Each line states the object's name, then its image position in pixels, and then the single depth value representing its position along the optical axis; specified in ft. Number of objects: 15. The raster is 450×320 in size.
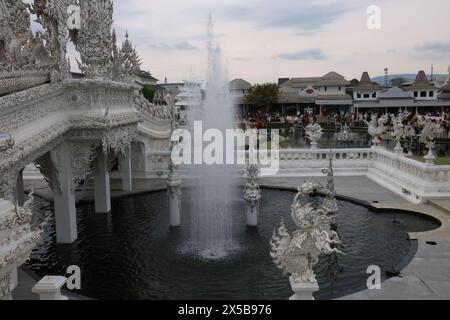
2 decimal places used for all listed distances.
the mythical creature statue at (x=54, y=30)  38.09
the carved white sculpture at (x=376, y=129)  71.89
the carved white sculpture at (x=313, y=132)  75.76
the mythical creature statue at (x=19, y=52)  33.30
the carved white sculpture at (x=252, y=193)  42.68
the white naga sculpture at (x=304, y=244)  21.39
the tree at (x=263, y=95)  216.54
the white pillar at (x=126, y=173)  61.11
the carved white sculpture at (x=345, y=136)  121.60
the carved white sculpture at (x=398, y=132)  60.75
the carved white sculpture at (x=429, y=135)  51.08
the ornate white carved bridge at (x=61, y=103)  30.22
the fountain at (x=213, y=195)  39.40
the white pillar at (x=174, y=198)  44.09
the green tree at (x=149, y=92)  238.46
